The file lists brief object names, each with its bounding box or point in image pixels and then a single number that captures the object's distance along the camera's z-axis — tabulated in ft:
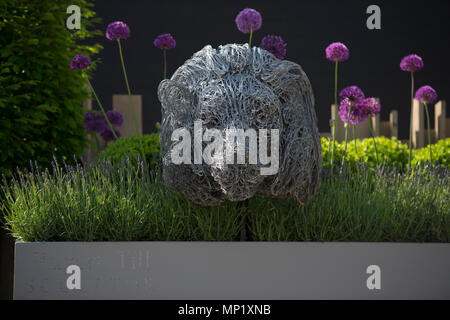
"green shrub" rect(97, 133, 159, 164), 13.05
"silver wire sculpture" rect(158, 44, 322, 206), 7.41
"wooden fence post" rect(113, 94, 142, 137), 18.88
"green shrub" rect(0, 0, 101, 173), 13.78
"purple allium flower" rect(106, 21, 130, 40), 10.46
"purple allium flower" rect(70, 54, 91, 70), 10.57
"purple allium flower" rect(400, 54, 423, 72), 11.56
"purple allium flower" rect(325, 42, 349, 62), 10.69
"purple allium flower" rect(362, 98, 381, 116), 10.98
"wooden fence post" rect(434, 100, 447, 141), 19.86
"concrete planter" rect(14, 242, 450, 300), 8.84
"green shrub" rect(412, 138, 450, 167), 14.75
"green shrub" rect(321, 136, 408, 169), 14.26
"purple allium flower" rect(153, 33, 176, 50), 10.75
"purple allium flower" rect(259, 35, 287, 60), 10.14
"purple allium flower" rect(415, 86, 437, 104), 12.43
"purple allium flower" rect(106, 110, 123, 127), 13.38
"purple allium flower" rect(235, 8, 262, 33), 9.84
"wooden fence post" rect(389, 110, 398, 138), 20.02
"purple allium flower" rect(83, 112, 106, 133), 13.25
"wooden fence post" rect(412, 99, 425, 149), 20.26
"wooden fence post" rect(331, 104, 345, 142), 19.48
